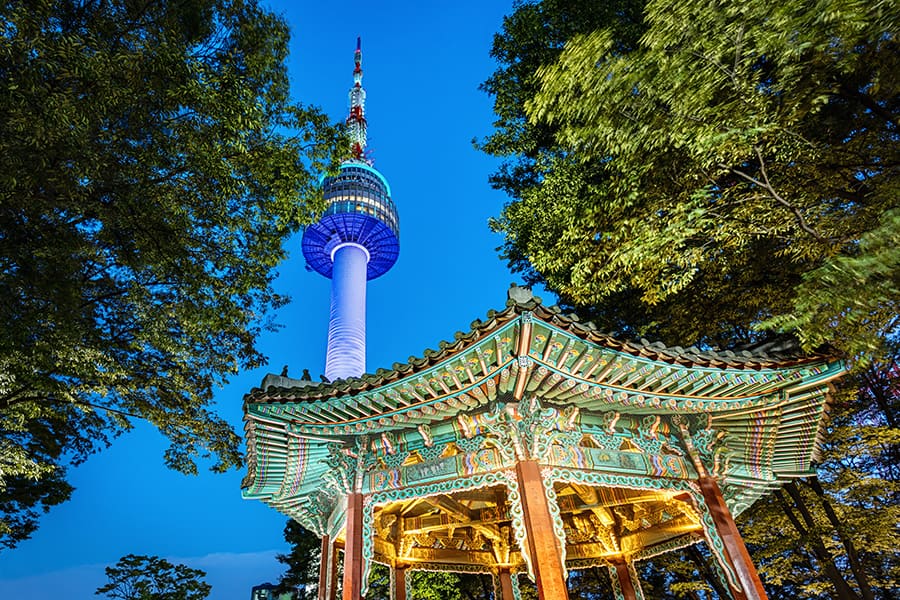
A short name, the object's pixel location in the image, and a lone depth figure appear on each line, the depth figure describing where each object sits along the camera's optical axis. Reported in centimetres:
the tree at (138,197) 666
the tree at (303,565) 2178
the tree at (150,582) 1457
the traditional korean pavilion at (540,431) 561
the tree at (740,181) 530
